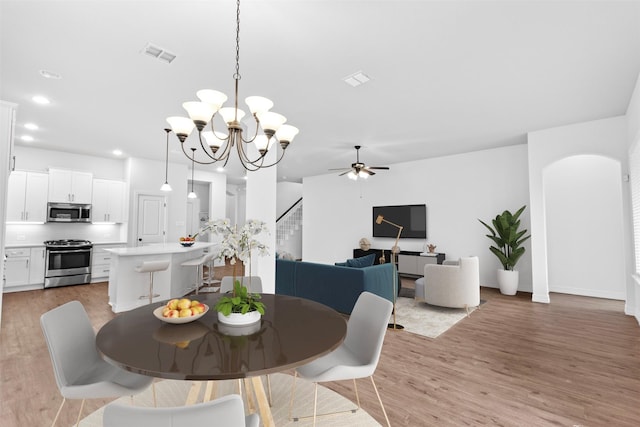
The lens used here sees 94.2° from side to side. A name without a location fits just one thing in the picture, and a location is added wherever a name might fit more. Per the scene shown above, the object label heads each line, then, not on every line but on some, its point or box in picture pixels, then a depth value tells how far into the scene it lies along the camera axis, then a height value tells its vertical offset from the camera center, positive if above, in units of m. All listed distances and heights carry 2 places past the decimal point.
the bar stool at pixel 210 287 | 5.96 -1.35
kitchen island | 4.62 -0.89
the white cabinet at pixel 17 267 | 5.70 -0.89
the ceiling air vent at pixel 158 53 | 2.72 +1.61
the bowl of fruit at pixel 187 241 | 5.62 -0.33
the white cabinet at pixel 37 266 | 5.94 -0.88
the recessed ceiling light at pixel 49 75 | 3.20 +1.62
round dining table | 1.21 -0.58
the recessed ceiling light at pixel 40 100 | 3.83 +1.61
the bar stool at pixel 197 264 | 5.14 -0.73
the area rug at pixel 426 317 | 3.81 -1.32
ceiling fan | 5.94 +1.12
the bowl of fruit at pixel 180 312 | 1.67 -0.52
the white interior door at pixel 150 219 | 7.23 +0.10
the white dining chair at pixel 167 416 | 0.85 -0.56
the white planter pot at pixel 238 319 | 1.69 -0.54
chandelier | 2.14 +0.80
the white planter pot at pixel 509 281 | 5.66 -1.04
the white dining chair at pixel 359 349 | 1.73 -0.83
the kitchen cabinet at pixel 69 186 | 6.23 +0.79
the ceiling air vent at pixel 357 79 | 3.23 +1.63
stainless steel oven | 6.05 -0.83
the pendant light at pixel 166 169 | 7.01 +1.38
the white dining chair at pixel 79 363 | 1.54 -0.81
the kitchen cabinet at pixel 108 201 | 6.77 +0.51
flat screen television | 7.39 +0.14
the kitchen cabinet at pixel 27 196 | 5.84 +0.51
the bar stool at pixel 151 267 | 4.41 -0.67
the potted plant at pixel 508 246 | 5.58 -0.37
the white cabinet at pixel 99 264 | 6.65 -0.93
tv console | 6.75 -0.83
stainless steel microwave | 6.16 +0.22
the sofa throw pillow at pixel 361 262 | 4.41 -0.55
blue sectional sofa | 4.00 -0.82
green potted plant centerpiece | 1.69 -0.20
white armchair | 4.43 -0.88
